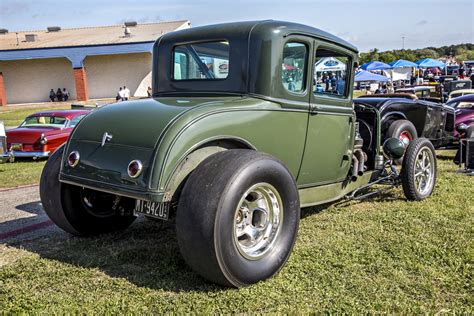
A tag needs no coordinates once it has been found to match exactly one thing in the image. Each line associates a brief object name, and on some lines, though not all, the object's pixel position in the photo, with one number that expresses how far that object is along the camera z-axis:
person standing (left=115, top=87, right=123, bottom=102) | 26.26
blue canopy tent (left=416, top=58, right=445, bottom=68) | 40.06
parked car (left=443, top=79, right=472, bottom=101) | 22.41
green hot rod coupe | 3.27
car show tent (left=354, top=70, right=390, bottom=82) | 29.51
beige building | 33.25
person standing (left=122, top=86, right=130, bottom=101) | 26.64
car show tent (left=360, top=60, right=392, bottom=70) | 33.94
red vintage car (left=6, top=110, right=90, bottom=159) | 10.70
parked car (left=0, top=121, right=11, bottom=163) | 9.51
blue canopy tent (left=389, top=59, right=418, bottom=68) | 35.75
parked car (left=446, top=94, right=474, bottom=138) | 10.59
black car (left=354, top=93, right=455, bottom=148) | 7.52
